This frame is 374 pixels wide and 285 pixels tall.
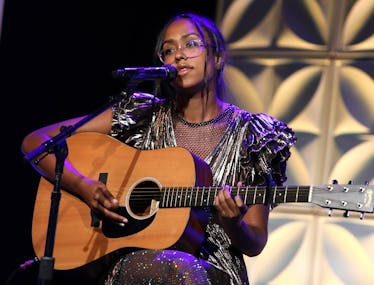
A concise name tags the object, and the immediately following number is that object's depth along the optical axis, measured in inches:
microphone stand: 213.9
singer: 230.7
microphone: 237.6
